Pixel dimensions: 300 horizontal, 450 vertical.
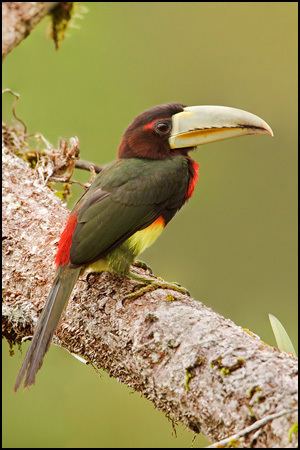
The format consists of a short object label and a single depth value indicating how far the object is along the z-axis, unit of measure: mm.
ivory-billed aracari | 6602
